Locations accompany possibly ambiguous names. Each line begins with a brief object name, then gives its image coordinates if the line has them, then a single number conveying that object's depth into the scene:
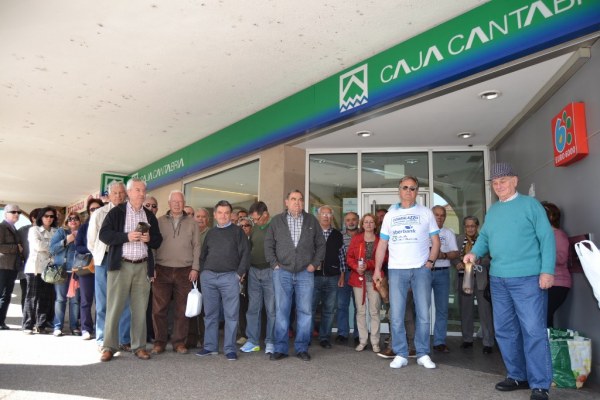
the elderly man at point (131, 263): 4.39
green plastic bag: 3.76
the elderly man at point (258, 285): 5.05
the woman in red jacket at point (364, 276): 5.19
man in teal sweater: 3.32
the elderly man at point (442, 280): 5.43
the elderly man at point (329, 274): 5.76
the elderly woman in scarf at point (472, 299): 5.47
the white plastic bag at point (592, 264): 3.35
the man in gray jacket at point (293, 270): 4.62
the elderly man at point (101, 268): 4.86
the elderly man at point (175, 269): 4.88
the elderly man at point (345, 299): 5.98
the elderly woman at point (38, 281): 6.13
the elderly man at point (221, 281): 4.69
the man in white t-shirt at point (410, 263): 4.37
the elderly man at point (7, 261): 6.36
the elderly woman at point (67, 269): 6.01
